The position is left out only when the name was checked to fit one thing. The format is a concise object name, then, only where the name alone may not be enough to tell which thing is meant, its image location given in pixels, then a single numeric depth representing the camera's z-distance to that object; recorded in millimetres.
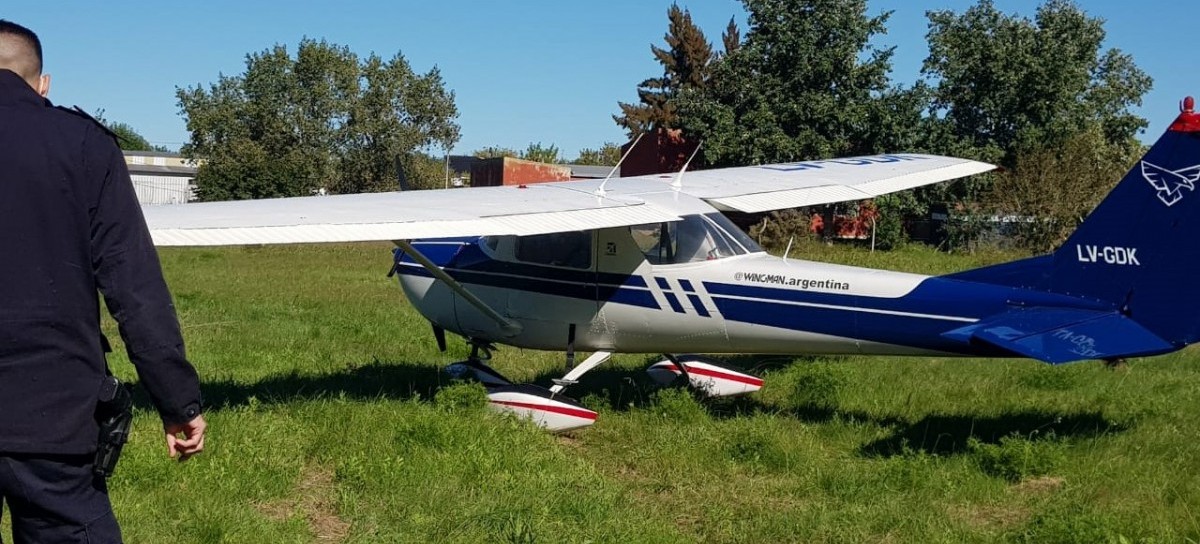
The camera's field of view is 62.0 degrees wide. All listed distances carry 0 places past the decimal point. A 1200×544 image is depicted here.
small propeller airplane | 6449
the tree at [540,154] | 91938
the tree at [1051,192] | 28922
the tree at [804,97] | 34656
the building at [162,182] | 75062
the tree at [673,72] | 48188
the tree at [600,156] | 90188
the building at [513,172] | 44938
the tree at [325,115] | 57156
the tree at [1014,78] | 36156
